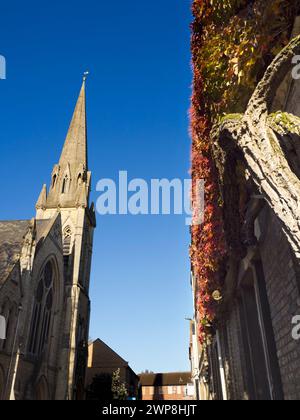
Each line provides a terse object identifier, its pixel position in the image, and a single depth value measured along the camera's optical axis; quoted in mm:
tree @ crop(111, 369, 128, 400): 33781
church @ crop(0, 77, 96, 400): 19203
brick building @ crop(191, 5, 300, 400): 3795
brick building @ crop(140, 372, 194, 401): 67212
